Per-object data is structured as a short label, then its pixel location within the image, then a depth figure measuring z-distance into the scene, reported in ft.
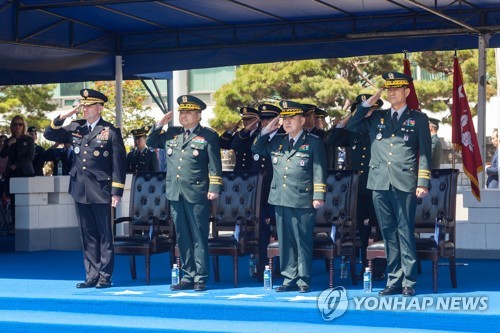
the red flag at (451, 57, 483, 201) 40.52
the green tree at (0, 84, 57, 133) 113.70
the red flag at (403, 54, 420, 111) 42.49
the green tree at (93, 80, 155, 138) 122.21
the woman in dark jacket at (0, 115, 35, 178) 49.83
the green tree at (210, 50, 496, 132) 97.96
